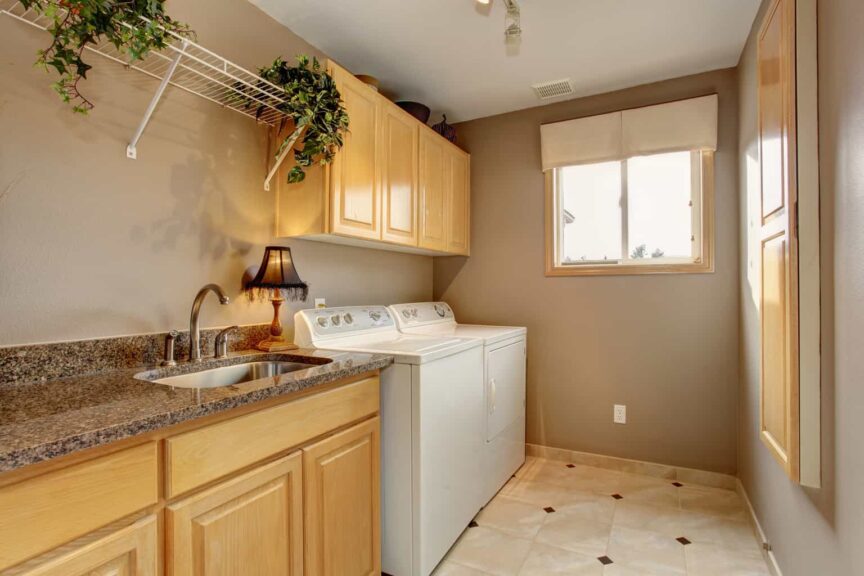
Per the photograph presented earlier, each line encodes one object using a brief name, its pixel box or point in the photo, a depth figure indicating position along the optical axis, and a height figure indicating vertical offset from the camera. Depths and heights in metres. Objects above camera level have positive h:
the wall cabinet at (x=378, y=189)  2.01 +0.53
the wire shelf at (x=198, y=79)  1.38 +0.79
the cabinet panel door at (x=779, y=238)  1.38 +0.18
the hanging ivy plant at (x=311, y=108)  1.76 +0.73
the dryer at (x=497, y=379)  2.45 -0.51
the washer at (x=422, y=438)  1.79 -0.62
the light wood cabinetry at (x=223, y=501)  0.82 -0.48
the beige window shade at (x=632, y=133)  2.62 +0.98
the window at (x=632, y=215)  2.72 +0.49
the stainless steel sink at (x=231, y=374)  1.54 -0.30
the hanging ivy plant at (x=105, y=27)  1.15 +0.71
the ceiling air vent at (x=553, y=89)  2.79 +1.28
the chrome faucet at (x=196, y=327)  1.60 -0.12
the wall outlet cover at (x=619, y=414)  2.88 -0.78
